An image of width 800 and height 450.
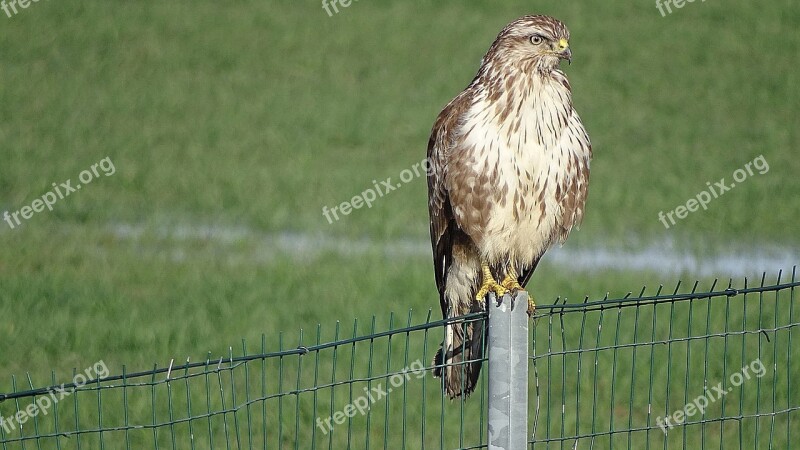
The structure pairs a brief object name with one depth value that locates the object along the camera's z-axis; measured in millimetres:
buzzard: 12922
